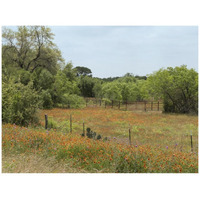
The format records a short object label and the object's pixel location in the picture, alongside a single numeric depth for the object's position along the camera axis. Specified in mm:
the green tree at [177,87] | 24766
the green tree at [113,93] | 42375
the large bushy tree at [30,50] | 28875
